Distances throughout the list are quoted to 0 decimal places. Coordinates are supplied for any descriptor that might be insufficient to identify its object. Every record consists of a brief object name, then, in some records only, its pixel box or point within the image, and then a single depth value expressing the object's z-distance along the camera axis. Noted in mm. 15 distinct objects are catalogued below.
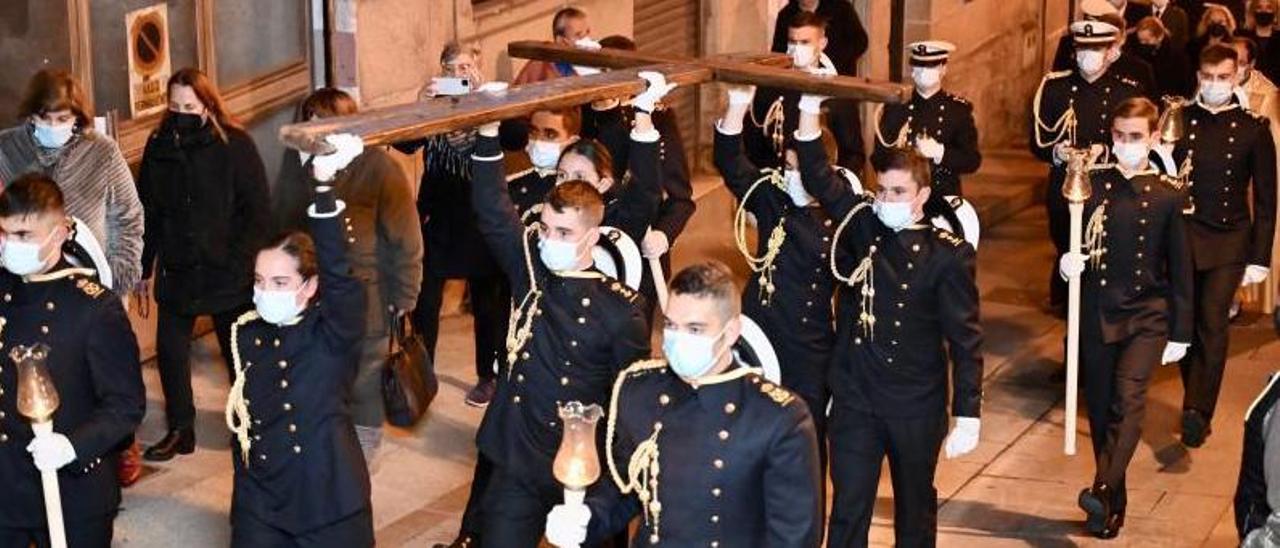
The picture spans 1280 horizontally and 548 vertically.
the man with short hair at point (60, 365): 9109
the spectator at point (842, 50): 14758
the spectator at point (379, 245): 11461
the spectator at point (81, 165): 11188
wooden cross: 8664
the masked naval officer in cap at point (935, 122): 13977
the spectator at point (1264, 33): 17984
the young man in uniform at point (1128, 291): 11609
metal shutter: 17453
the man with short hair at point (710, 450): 7836
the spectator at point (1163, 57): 16625
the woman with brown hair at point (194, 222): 11680
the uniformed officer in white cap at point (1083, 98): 14281
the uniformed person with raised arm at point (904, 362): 10195
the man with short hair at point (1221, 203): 13297
